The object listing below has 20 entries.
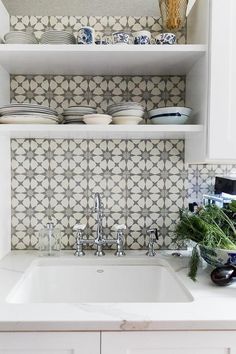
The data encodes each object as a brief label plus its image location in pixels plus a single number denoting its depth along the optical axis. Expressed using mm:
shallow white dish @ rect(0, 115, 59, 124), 1312
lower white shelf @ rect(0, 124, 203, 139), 1301
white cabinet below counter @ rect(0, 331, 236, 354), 966
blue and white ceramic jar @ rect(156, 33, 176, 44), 1366
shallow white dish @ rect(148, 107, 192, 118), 1341
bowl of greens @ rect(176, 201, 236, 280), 1249
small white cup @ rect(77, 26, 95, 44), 1358
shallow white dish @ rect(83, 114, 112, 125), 1303
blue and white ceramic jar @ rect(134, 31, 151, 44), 1360
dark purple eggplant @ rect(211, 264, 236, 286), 1151
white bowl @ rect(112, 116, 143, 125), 1335
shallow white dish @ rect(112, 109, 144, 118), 1338
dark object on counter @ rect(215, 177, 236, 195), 1594
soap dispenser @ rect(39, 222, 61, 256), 1571
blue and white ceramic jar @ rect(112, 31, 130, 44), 1354
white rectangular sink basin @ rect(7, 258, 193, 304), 1460
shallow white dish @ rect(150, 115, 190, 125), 1346
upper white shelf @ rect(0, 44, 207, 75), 1308
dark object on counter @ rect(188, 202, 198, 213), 1631
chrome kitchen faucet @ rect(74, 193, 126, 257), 1545
